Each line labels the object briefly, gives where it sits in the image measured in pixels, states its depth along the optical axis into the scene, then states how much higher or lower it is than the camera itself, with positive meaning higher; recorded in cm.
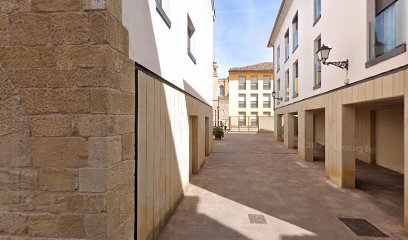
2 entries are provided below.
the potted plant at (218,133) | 2206 -114
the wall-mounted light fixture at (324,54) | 703 +194
